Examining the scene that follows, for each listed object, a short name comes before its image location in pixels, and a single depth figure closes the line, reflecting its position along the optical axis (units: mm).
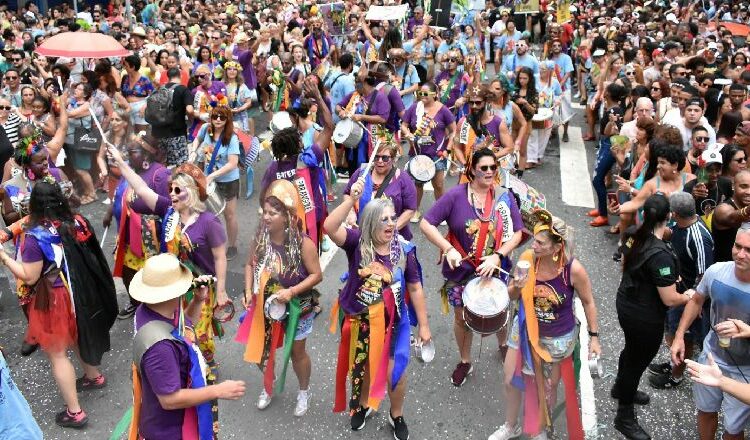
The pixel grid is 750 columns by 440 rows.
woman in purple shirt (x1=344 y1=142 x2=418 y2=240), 5594
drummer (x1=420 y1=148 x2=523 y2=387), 4879
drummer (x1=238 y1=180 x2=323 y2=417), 4402
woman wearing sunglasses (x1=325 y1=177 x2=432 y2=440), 4230
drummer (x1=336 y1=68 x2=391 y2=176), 8008
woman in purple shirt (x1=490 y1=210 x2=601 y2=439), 4109
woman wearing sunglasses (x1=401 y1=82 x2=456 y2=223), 7711
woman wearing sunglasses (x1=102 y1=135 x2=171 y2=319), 5473
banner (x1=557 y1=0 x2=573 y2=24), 16531
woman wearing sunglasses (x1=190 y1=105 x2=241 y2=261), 6949
